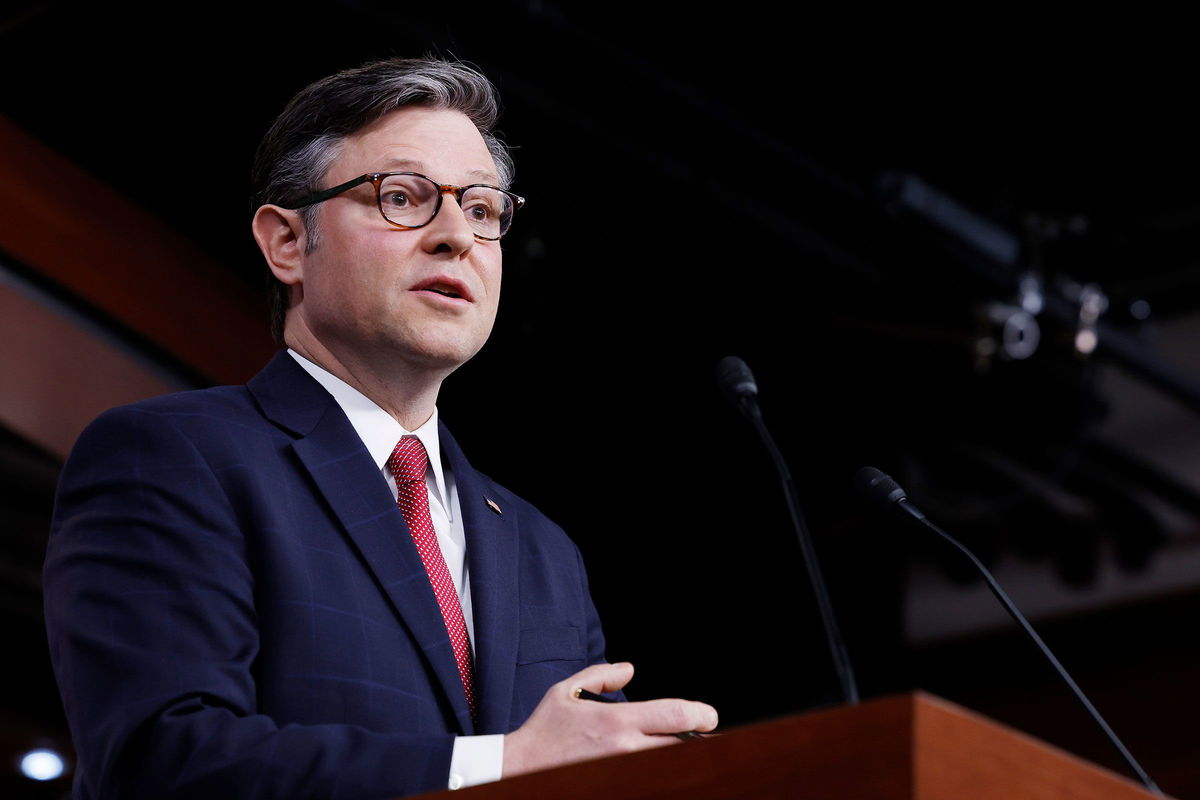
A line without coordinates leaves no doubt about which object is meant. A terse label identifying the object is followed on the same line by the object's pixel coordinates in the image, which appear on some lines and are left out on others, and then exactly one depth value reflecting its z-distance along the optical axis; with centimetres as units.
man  334
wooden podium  295
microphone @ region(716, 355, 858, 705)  351
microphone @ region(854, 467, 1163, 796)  349
